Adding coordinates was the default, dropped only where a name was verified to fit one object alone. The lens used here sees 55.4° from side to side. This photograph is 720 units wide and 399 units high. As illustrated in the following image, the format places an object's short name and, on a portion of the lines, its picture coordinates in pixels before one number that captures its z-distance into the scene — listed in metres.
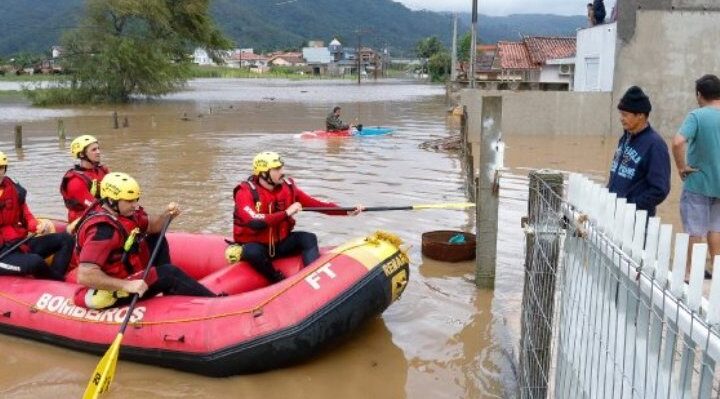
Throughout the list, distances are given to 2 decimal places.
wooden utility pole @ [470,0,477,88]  23.08
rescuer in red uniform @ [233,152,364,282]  6.03
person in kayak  20.86
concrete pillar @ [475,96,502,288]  6.36
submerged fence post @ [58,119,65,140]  20.39
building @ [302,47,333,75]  163.77
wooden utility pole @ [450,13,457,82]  40.34
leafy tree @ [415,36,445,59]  111.62
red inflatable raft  5.02
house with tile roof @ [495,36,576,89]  37.44
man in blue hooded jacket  4.58
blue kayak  21.14
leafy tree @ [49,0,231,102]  40.19
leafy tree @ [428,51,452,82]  86.92
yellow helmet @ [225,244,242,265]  6.25
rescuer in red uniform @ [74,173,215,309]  4.95
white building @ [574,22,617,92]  18.92
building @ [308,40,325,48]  183.57
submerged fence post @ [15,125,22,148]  18.31
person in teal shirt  5.27
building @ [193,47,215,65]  159.65
